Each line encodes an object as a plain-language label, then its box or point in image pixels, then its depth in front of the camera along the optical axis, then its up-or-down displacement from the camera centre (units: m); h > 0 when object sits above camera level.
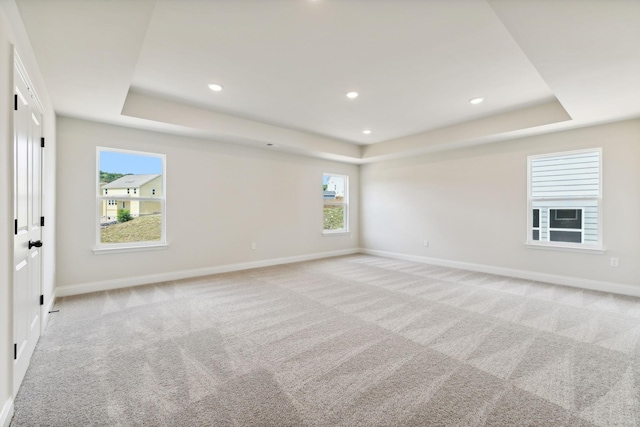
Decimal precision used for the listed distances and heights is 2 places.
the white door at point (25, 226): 1.89 -0.12
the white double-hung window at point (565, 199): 4.25 +0.24
